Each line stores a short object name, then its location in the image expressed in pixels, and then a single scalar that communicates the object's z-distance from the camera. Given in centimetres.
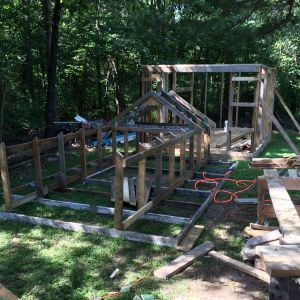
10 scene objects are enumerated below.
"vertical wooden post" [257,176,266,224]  477
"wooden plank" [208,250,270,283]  372
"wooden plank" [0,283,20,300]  334
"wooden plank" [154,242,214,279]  382
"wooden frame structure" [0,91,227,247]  480
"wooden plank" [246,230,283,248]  377
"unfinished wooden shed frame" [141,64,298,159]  973
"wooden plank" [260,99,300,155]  899
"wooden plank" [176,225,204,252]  444
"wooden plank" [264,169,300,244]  267
